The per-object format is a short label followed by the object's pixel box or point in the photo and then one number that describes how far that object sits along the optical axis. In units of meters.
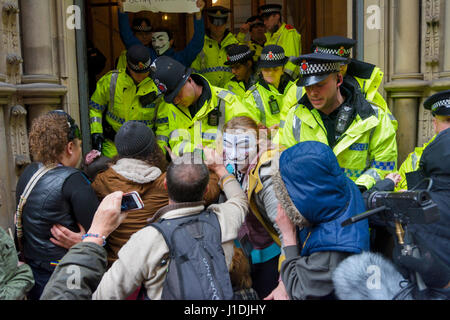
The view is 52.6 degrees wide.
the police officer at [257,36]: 6.78
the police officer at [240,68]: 5.63
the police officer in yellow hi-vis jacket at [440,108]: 2.78
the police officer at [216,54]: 6.42
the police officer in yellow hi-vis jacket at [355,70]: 3.65
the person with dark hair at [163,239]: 2.00
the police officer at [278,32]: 6.32
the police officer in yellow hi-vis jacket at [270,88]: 4.85
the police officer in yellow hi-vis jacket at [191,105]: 3.83
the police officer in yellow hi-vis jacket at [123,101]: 5.11
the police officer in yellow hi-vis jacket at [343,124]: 3.23
